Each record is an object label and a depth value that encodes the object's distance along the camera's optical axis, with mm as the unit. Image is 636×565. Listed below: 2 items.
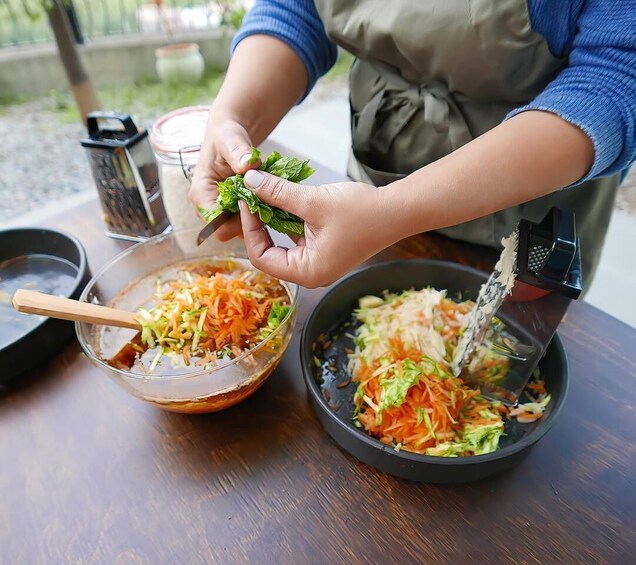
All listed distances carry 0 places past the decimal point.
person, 823
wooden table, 757
